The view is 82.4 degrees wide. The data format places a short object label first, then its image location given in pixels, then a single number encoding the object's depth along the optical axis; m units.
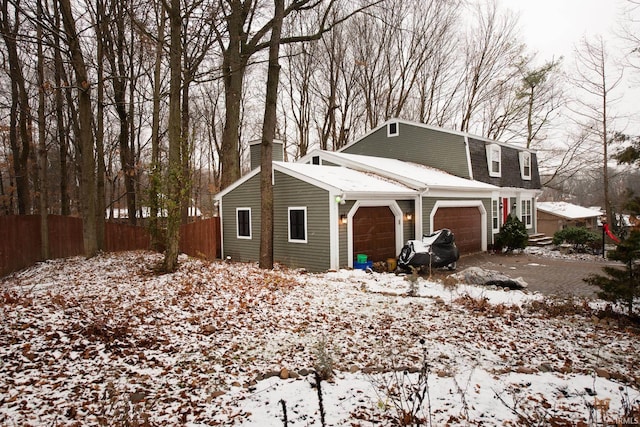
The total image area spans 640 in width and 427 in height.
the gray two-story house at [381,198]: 11.62
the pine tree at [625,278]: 5.58
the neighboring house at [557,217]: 24.36
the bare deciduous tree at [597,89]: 19.44
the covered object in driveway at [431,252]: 11.42
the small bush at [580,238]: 16.73
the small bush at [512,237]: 16.75
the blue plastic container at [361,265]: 11.56
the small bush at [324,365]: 4.01
